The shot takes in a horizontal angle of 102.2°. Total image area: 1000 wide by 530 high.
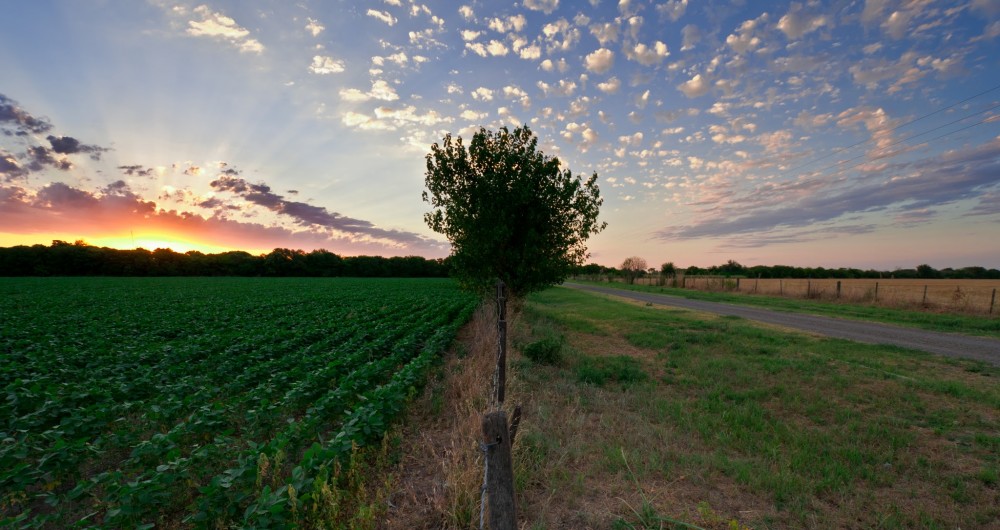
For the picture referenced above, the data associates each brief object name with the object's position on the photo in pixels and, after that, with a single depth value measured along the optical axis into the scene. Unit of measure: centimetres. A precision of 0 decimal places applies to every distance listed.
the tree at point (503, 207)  1238
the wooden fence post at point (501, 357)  712
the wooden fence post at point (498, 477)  337
